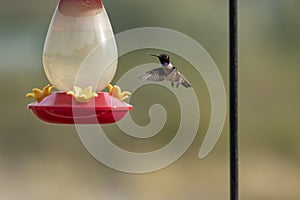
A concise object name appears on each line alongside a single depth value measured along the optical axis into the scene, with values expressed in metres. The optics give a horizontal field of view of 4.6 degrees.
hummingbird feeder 5.95
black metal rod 5.59
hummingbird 6.12
